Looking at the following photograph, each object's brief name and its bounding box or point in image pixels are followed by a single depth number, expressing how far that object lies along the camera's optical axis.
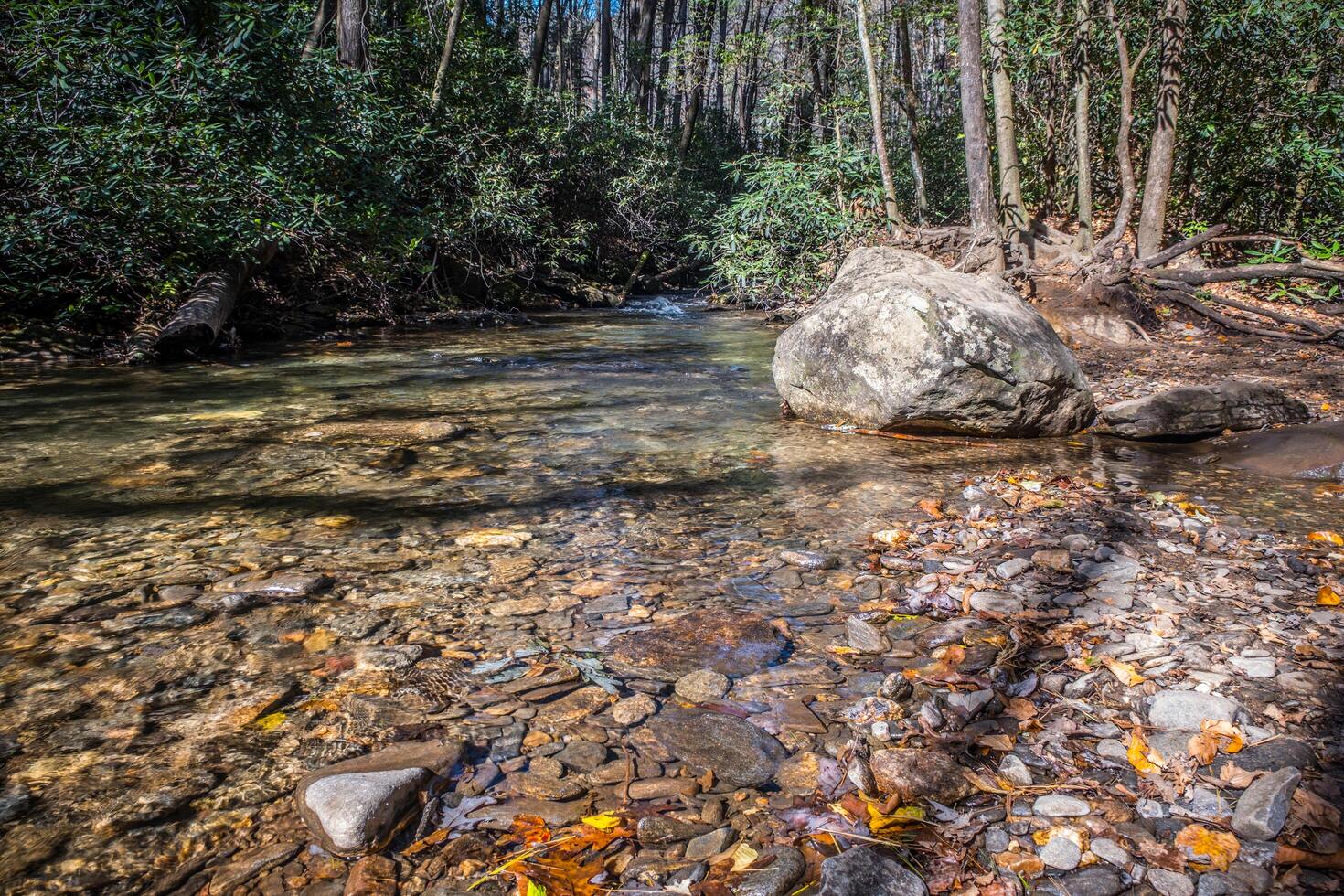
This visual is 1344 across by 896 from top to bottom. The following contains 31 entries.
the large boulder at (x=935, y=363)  5.11
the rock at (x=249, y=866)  1.58
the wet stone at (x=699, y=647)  2.44
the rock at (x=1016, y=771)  1.88
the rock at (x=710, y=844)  1.67
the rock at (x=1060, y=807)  1.76
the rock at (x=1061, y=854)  1.62
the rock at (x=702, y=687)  2.29
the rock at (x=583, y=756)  1.98
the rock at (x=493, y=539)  3.46
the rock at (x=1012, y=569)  3.04
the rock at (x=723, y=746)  1.96
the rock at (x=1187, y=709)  2.04
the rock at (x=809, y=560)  3.21
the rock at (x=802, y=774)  1.89
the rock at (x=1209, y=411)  5.04
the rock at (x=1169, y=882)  1.52
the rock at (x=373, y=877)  1.58
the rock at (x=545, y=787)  1.86
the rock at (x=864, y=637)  2.54
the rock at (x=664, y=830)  1.73
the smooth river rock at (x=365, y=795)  1.68
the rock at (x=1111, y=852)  1.61
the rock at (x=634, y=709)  2.17
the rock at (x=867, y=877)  1.54
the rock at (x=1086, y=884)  1.55
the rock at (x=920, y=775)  1.85
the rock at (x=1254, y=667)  2.24
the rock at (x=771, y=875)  1.57
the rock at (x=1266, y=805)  1.64
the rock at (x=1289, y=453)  4.21
